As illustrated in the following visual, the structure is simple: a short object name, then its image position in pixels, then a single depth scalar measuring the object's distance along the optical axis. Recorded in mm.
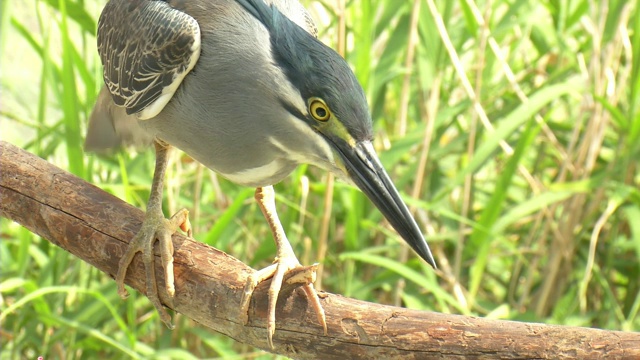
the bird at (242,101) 3994
